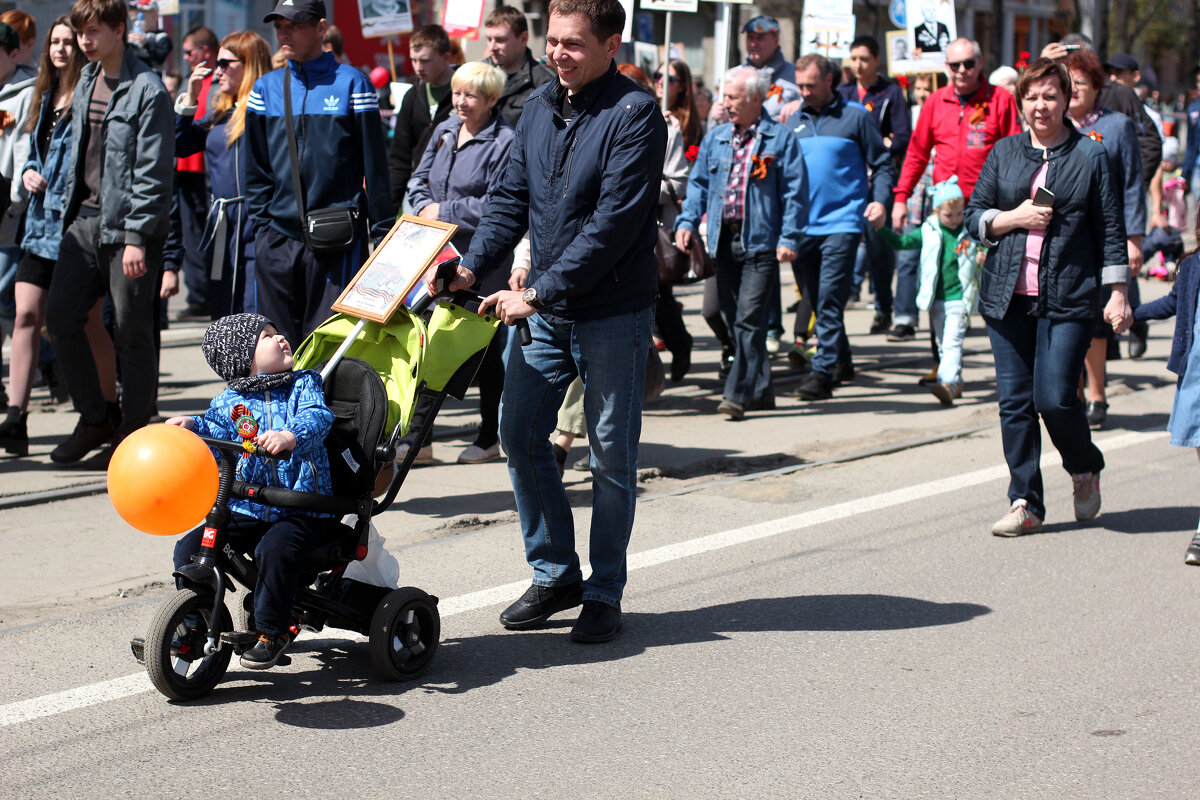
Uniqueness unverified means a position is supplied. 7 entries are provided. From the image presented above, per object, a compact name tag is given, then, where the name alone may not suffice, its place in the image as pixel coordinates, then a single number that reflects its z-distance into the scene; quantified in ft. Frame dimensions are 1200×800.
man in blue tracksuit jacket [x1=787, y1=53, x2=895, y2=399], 67.46
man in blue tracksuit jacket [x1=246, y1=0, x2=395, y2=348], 44.88
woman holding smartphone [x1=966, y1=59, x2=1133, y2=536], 41.68
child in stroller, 28.30
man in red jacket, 64.39
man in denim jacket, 61.57
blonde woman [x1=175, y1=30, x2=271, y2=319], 51.65
